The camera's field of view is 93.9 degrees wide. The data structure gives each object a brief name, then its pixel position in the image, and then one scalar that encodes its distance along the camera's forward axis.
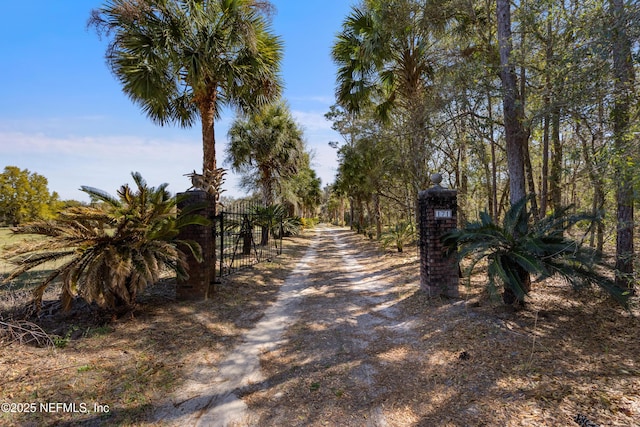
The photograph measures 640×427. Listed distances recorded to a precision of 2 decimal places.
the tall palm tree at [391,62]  8.00
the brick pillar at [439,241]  5.58
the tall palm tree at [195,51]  6.59
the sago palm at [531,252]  3.92
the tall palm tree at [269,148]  15.59
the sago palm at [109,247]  3.92
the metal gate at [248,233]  8.65
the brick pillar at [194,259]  5.68
